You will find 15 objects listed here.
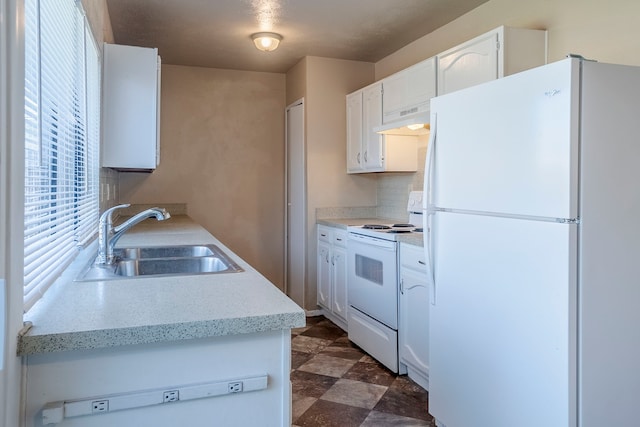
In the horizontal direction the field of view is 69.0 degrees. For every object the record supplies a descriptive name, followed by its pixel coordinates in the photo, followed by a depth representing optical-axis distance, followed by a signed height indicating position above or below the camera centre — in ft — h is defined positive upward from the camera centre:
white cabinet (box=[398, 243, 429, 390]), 8.95 -2.28
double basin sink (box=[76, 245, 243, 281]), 6.55 -0.91
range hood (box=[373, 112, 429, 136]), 10.49 +1.86
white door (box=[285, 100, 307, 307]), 14.74 -0.10
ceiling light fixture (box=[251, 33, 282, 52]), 12.05 +4.23
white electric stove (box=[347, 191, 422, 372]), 10.03 -1.91
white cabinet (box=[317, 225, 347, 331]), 12.71 -2.05
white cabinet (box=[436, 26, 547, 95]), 8.36 +2.76
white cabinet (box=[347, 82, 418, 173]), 12.46 +1.65
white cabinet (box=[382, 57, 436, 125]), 10.32 +2.63
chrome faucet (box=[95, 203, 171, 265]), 6.40 -0.41
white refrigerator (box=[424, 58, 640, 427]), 5.28 -0.53
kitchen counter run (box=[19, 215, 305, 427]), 3.28 -1.20
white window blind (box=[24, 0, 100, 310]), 4.00 +0.73
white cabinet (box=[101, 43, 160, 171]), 9.50 +1.95
